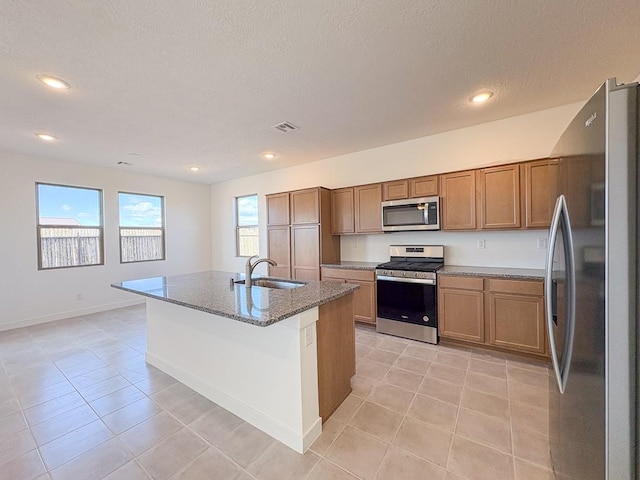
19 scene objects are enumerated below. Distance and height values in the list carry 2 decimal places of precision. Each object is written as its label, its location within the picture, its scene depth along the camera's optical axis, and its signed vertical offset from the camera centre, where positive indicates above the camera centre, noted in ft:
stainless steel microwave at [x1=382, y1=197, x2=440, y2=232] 11.21 +0.92
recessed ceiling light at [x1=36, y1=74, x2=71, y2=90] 6.99 +4.37
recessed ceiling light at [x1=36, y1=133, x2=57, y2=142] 10.85 +4.44
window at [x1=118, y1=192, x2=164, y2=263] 17.35 +0.89
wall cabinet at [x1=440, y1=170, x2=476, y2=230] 10.44 +1.38
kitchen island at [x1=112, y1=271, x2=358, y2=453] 5.46 -2.75
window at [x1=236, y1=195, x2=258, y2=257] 19.82 +0.95
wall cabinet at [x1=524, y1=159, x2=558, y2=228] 9.11 +1.33
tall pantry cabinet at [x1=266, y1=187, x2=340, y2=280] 13.85 +0.20
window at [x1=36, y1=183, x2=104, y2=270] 14.26 +0.86
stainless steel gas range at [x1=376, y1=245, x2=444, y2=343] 10.42 -2.49
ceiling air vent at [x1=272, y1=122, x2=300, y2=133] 10.41 +4.48
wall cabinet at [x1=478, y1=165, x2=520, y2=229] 9.59 +1.38
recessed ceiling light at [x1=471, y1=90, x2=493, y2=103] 8.48 +4.53
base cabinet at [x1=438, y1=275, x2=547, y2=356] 8.65 -2.80
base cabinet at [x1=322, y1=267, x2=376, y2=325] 12.05 -2.64
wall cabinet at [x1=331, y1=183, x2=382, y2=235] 12.85 +1.35
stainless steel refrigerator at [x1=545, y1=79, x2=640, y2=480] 2.66 -0.62
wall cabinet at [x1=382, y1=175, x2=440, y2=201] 11.30 +2.12
